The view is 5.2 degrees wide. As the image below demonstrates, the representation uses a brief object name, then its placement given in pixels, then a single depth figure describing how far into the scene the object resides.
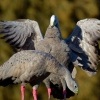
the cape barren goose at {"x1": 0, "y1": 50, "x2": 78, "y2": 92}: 12.64
